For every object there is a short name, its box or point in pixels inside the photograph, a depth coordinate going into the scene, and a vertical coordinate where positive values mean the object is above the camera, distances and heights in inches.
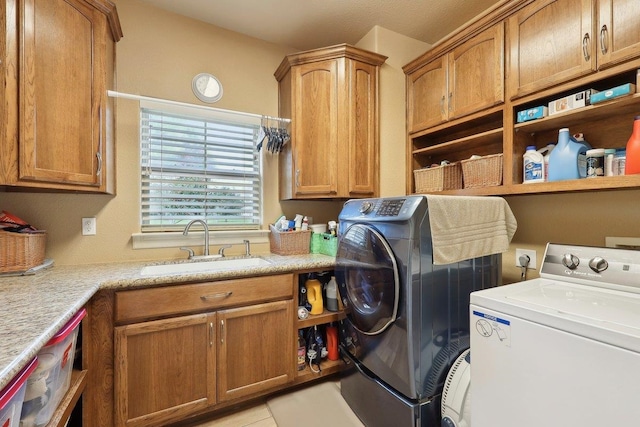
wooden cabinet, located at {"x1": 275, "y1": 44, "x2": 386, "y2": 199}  82.7 +28.1
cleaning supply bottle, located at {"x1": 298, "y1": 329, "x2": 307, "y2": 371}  73.9 -38.0
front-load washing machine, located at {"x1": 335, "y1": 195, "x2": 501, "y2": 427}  49.8 -18.9
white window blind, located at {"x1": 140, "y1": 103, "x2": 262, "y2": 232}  78.4 +13.5
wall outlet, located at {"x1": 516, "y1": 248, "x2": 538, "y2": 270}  67.8 -11.4
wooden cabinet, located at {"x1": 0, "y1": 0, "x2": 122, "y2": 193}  47.3 +22.8
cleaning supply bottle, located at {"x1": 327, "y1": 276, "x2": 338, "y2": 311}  78.2 -24.0
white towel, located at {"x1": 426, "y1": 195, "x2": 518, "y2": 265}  51.4 -3.0
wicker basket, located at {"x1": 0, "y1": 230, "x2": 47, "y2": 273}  52.9 -7.5
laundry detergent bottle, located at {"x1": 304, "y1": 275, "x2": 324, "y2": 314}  75.0 -22.8
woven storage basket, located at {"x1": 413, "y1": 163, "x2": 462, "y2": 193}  78.6 +10.0
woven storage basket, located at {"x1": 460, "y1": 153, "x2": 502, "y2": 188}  66.7 +10.4
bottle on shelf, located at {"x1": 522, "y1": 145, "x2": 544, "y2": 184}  59.7 +10.1
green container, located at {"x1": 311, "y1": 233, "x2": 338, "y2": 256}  81.0 -9.5
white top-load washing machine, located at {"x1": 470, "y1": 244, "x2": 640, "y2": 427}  28.8 -16.3
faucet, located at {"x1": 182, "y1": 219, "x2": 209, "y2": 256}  77.0 -5.3
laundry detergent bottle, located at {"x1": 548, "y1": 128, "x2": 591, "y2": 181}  54.4 +10.8
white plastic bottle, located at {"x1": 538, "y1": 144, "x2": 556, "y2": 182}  59.0 +13.0
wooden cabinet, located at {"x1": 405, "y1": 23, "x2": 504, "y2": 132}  66.0 +35.9
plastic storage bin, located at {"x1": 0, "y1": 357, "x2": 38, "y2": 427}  25.4 -18.1
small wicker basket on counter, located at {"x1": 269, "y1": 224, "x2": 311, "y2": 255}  84.6 -9.1
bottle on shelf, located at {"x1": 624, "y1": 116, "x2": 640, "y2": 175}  46.2 +10.0
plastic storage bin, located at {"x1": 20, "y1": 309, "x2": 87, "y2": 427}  34.9 -22.6
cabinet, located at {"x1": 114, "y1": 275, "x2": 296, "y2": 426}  54.0 -29.0
